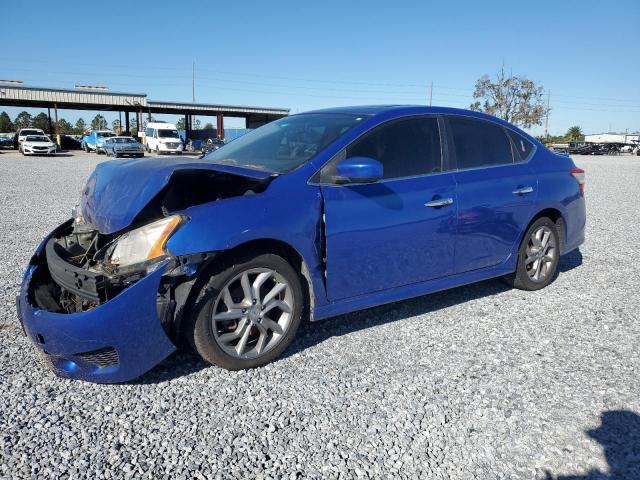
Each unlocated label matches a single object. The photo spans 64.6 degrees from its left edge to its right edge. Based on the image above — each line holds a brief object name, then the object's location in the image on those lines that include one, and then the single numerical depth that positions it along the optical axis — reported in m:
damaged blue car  2.71
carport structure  41.41
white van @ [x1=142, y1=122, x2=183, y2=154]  34.38
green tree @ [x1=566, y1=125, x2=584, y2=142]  92.94
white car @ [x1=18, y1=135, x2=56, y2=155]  31.09
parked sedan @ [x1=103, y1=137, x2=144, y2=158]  30.62
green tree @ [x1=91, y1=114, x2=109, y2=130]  100.31
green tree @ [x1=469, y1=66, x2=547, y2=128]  58.28
